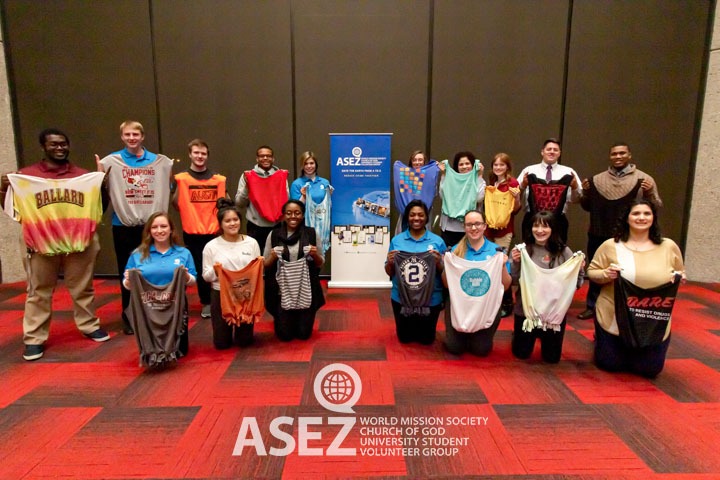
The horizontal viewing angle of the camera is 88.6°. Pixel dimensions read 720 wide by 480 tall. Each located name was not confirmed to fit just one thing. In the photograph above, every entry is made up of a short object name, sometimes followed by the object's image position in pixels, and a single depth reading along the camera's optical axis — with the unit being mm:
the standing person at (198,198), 3512
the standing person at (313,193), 4254
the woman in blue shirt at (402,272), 2936
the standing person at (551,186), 3537
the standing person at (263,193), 3955
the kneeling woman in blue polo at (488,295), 2723
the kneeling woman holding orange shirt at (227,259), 2873
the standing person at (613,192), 3400
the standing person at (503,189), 3572
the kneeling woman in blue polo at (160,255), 2686
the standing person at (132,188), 3160
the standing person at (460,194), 3775
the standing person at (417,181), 4062
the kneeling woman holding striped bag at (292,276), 3029
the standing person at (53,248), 2762
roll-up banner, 4695
